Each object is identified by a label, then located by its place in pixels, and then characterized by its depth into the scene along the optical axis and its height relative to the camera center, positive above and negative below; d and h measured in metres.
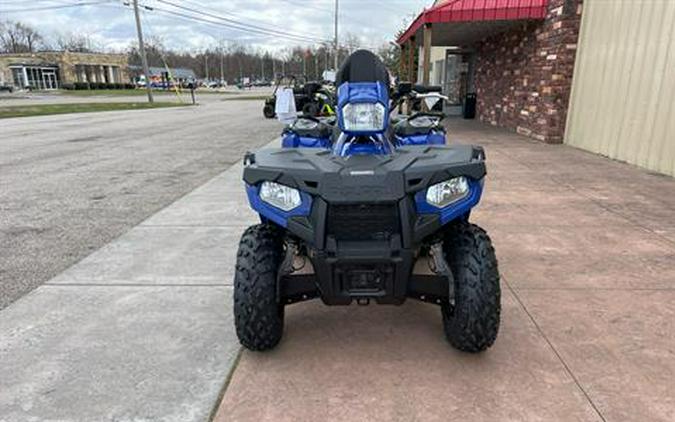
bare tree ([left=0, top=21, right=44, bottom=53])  96.94 +4.84
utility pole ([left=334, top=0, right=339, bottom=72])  40.18 +1.73
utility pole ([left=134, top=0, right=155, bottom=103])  34.31 +1.46
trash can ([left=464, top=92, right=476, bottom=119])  17.28 -1.29
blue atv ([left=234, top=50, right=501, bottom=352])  2.22 -0.71
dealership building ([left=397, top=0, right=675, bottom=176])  7.56 +0.02
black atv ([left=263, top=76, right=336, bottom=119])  3.85 -0.24
